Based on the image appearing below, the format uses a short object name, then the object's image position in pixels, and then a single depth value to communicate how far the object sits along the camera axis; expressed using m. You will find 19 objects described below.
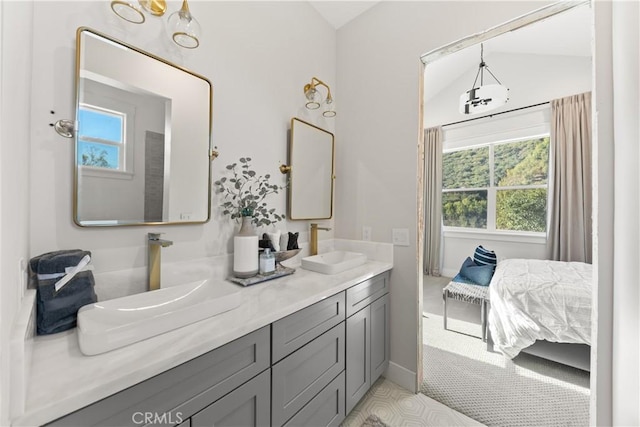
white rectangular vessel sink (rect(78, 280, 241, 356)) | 0.65
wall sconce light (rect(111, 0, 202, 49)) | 0.94
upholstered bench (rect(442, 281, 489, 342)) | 2.21
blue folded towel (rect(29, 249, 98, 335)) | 0.73
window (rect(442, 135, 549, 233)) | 3.27
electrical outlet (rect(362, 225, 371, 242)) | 1.90
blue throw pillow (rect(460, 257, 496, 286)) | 2.44
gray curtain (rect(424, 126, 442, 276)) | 3.74
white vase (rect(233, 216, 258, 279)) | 1.27
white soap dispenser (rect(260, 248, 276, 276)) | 1.33
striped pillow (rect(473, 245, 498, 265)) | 2.88
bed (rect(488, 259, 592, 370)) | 1.73
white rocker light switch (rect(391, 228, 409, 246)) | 1.71
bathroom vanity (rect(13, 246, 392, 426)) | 0.55
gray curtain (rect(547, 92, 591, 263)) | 2.71
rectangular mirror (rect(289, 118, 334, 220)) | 1.73
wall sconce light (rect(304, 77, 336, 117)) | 1.75
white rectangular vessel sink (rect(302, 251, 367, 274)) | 1.48
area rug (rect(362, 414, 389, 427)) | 1.37
